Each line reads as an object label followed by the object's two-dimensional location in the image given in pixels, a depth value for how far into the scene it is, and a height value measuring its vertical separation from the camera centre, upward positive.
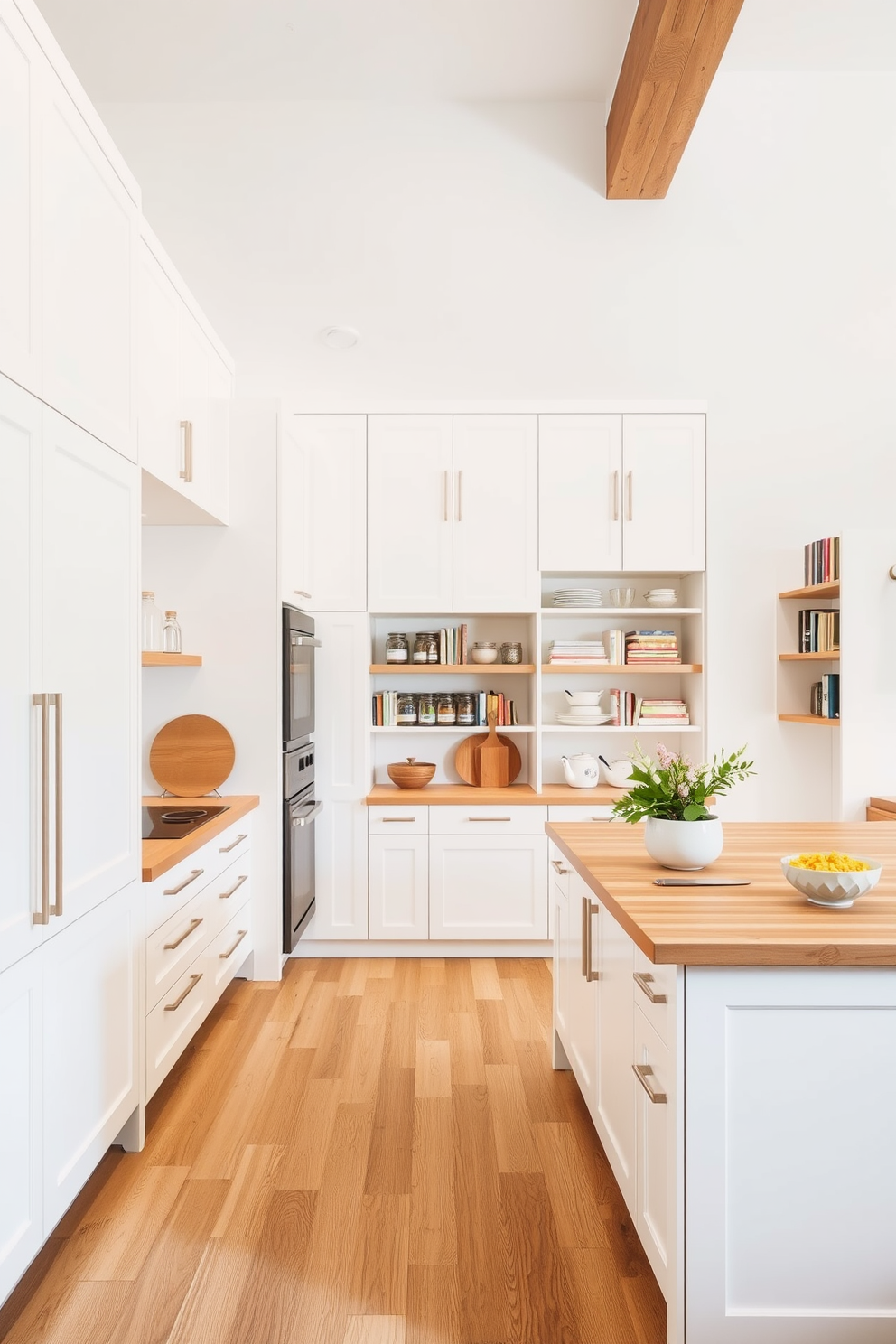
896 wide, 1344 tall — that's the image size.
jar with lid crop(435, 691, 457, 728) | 4.30 -0.22
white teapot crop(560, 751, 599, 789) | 4.21 -0.50
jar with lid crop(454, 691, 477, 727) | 4.34 -0.19
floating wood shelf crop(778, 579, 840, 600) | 3.82 +0.36
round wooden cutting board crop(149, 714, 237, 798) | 3.58 -0.37
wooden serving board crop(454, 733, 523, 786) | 4.42 -0.48
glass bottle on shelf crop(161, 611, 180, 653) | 3.44 +0.14
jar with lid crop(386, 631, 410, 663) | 4.27 +0.10
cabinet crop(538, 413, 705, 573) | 4.11 +0.85
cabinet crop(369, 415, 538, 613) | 4.11 +0.74
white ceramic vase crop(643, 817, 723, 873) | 2.01 -0.41
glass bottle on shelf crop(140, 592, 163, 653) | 3.18 +0.16
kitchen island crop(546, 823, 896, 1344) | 1.44 -0.79
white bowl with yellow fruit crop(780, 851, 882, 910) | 1.64 -0.40
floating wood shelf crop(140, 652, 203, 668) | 2.95 +0.03
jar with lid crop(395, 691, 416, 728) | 4.27 -0.21
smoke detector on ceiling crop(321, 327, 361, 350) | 3.94 +1.52
